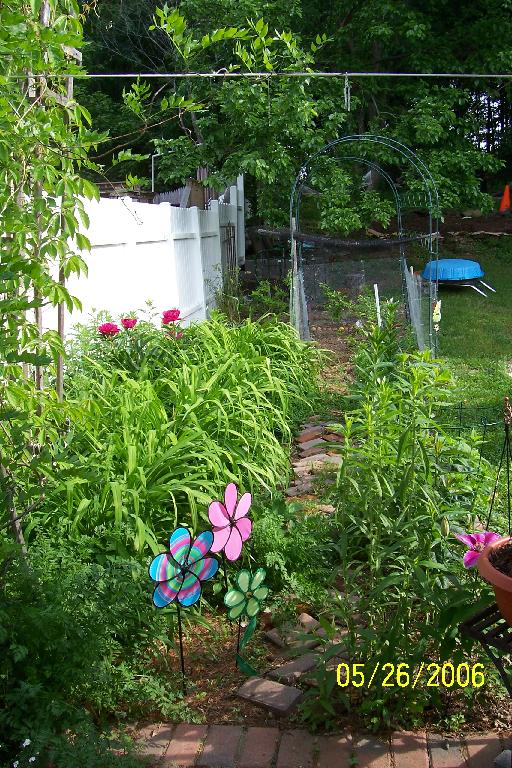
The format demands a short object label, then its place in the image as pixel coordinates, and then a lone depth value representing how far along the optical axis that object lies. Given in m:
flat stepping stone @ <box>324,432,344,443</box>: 5.19
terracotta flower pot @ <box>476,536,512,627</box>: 2.01
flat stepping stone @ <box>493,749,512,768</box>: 2.21
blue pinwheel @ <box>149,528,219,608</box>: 2.55
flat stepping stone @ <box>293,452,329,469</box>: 4.81
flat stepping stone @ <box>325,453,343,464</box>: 4.68
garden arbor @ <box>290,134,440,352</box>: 7.75
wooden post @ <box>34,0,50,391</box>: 3.34
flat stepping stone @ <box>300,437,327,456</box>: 5.09
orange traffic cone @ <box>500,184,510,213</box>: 14.80
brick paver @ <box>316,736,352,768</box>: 2.36
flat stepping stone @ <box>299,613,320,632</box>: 3.08
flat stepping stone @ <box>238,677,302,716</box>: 2.60
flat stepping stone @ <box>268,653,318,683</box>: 2.77
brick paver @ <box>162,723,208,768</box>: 2.38
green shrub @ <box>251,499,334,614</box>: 3.25
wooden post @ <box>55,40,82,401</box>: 3.49
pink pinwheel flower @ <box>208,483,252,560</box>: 2.71
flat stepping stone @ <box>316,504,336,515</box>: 3.97
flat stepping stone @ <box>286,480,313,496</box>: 4.36
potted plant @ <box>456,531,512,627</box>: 2.03
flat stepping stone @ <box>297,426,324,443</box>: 5.27
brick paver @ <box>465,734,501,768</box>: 2.33
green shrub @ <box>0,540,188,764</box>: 2.16
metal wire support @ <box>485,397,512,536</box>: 2.59
